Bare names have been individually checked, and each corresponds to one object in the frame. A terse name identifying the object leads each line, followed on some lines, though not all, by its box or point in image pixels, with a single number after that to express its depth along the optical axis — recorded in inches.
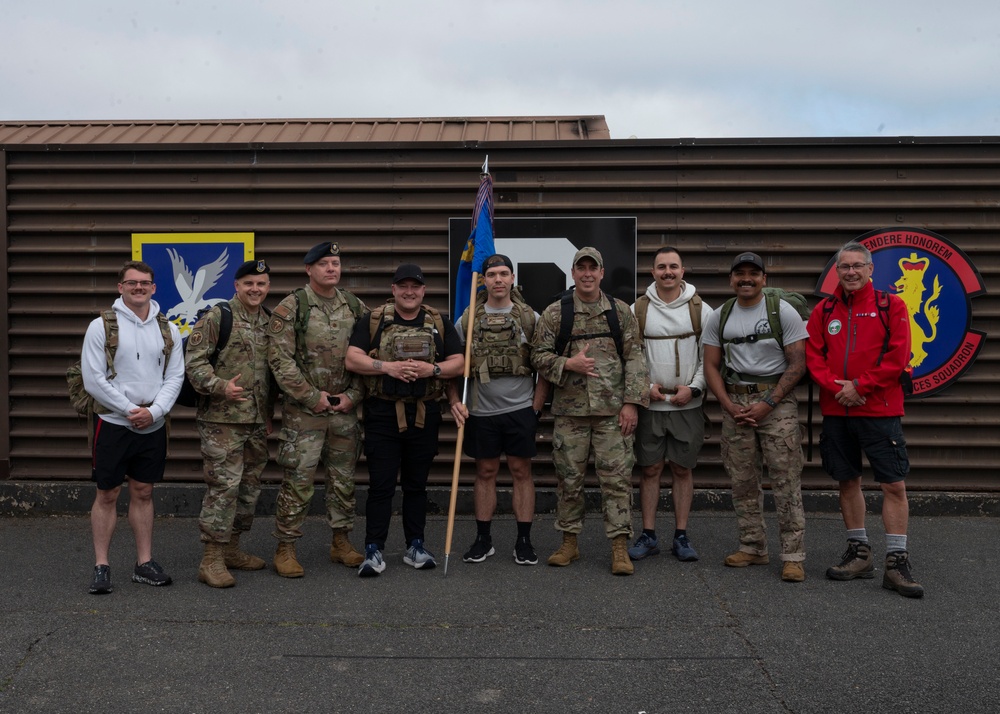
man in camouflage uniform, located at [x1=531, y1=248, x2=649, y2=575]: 218.2
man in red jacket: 202.8
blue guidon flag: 234.9
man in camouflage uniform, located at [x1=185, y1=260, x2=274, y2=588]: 207.0
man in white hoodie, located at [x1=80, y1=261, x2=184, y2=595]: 197.8
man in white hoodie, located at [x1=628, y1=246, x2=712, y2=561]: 226.7
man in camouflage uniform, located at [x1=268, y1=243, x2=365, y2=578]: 212.7
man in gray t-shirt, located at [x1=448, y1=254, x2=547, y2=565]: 221.9
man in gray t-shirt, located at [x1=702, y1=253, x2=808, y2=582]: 213.8
